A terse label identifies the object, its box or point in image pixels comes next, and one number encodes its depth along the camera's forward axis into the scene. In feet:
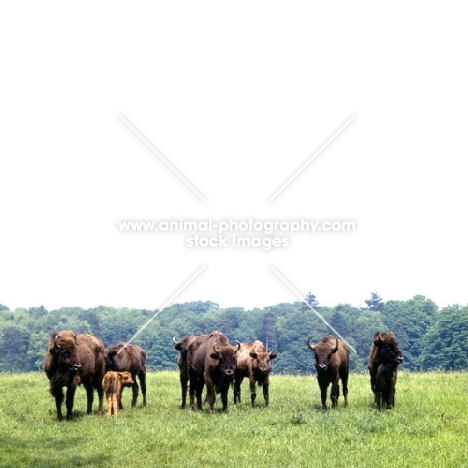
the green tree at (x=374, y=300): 461.37
